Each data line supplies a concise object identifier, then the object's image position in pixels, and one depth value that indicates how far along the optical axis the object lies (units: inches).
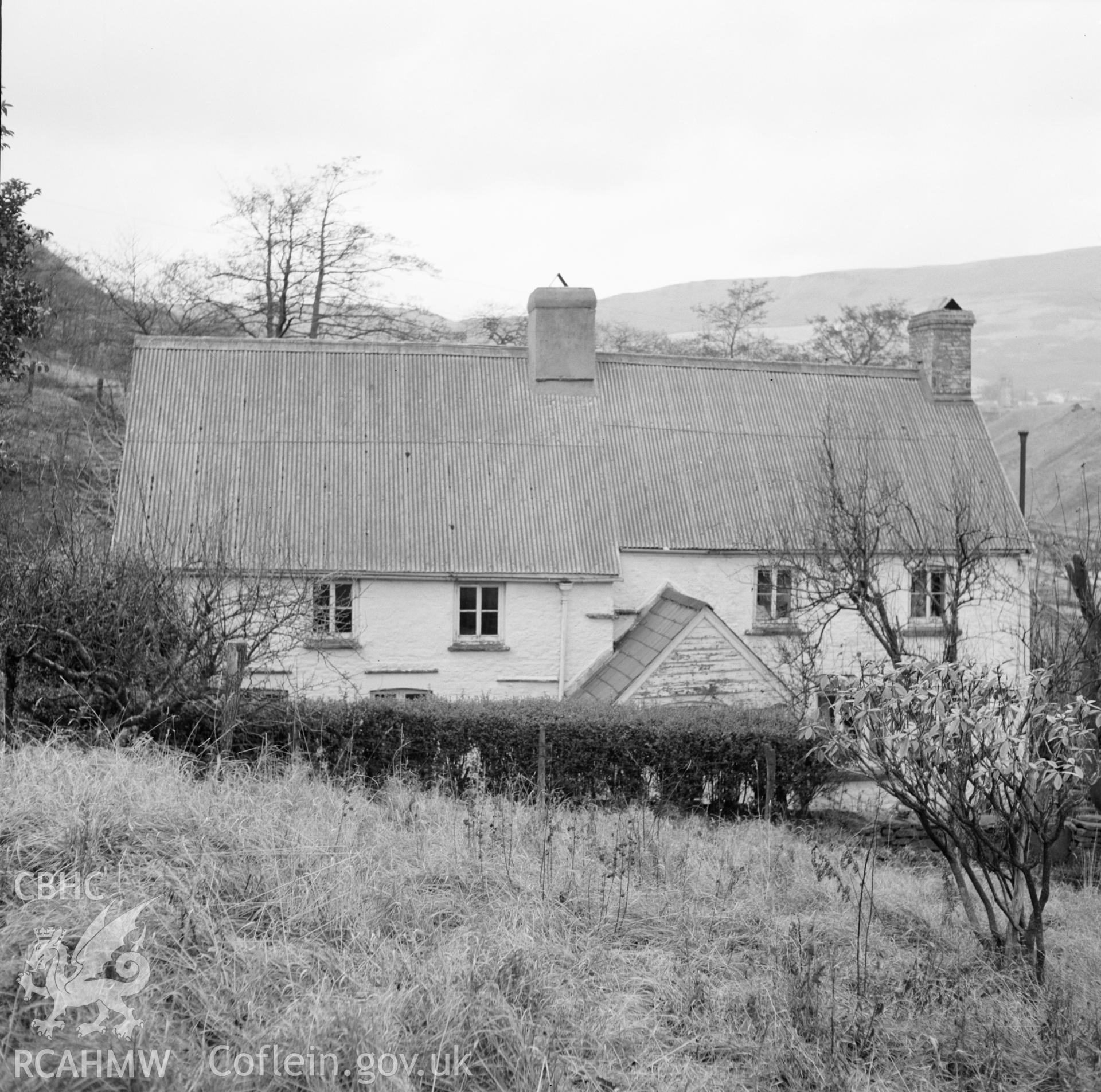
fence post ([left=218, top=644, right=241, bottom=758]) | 412.8
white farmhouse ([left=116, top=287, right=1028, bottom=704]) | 767.7
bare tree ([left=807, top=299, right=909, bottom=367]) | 1676.9
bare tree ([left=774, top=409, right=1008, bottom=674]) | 622.5
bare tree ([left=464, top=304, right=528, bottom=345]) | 1697.8
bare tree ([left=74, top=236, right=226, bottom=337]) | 1408.7
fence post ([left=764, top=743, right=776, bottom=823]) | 498.0
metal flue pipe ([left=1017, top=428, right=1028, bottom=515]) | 1052.1
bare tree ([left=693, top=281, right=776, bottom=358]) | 1770.4
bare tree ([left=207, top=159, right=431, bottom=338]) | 1348.4
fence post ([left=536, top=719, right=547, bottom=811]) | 413.0
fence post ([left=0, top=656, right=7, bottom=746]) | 370.6
